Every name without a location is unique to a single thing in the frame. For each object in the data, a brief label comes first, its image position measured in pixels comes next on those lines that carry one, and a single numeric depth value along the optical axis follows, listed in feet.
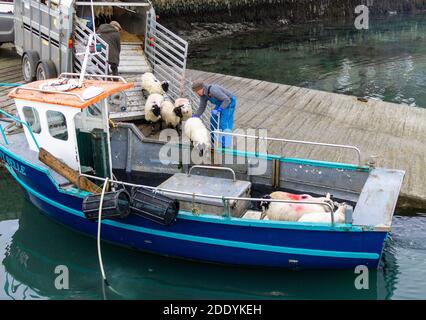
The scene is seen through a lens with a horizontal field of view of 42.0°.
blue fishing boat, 25.32
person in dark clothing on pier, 37.09
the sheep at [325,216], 25.15
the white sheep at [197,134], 31.48
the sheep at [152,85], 37.29
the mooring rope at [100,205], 25.34
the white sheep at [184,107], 34.93
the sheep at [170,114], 35.06
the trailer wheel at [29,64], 41.04
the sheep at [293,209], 26.45
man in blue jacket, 34.58
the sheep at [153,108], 35.42
